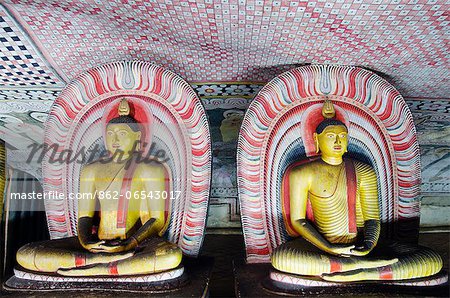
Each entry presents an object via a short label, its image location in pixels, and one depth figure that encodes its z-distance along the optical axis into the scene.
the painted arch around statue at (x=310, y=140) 3.41
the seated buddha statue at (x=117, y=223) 2.89
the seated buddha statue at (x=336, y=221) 2.87
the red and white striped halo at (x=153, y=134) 3.37
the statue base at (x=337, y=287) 2.73
